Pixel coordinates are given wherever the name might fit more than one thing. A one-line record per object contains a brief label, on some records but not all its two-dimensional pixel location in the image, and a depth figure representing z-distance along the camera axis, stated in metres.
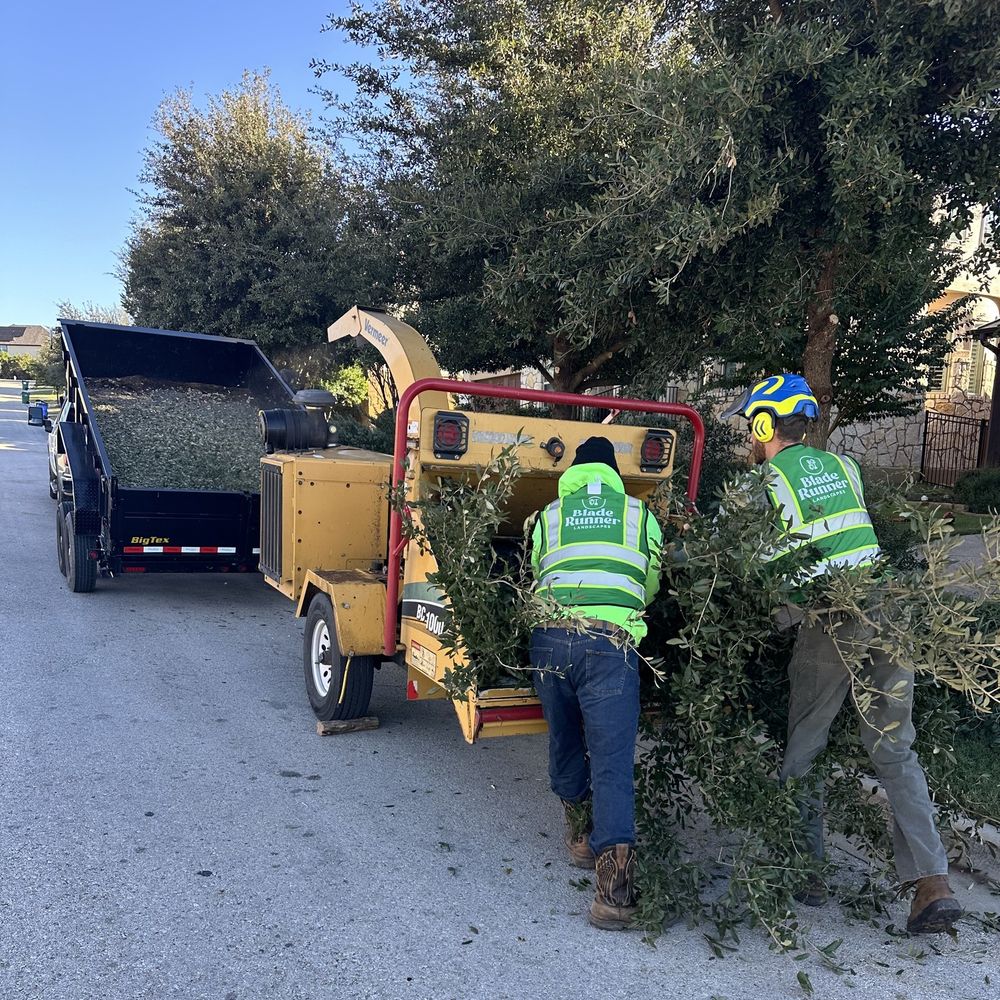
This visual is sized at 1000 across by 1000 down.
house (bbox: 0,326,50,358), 107.94
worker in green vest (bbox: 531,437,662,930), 3.48
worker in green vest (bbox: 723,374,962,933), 3.38
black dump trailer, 8.03
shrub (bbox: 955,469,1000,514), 13.01
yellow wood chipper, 4.43
